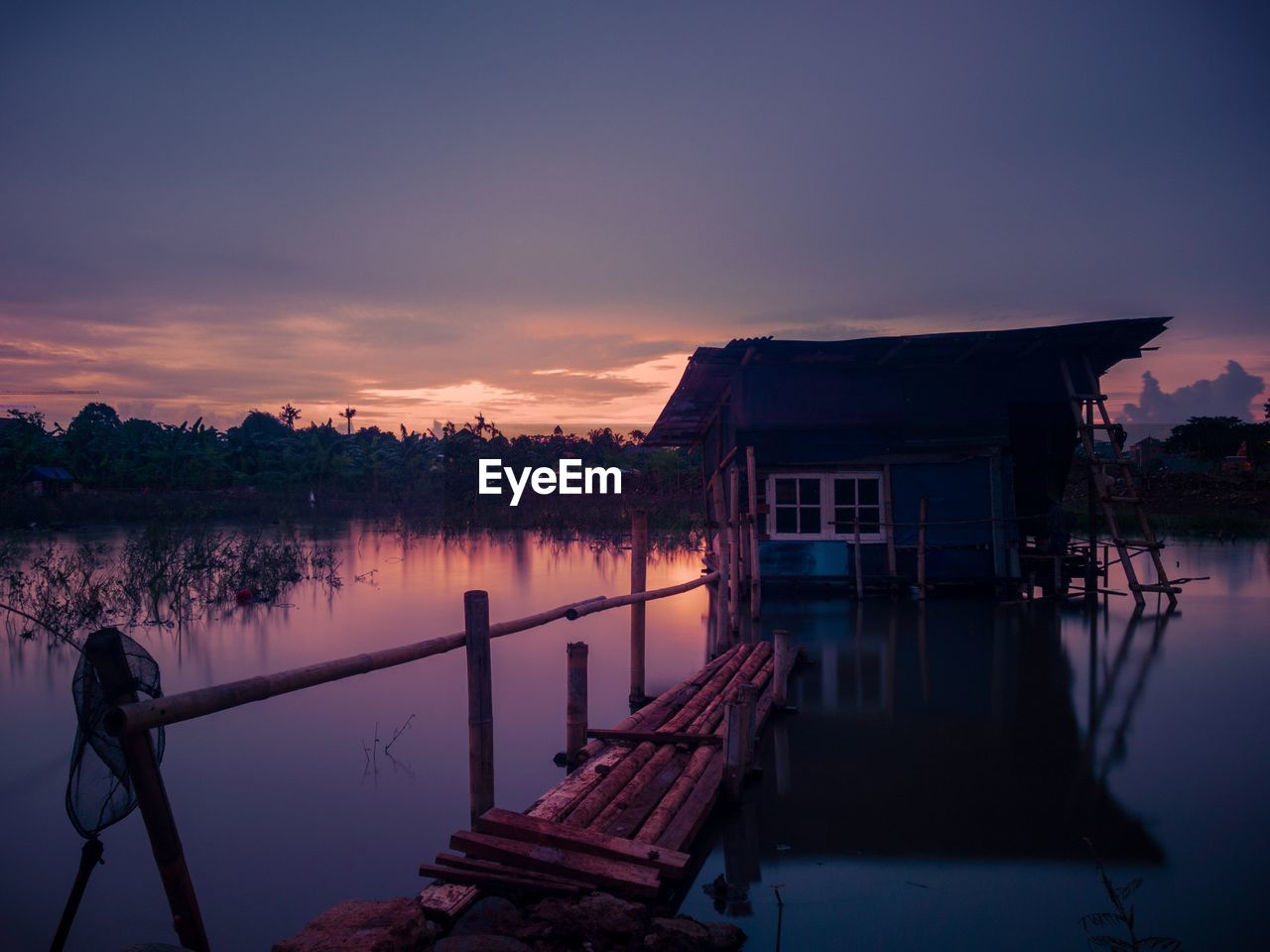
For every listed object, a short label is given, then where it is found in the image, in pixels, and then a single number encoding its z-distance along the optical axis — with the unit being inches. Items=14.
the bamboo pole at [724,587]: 454.9
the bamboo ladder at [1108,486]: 575.2
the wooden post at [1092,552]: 614.9
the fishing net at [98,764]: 148.3
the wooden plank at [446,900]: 164.9
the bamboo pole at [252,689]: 138.9
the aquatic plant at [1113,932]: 162.7
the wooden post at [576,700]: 284.7
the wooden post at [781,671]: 323.0
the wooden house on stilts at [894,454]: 623.2
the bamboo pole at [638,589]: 365.0
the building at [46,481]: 1643.7
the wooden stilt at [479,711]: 209.2
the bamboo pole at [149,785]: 141.6
